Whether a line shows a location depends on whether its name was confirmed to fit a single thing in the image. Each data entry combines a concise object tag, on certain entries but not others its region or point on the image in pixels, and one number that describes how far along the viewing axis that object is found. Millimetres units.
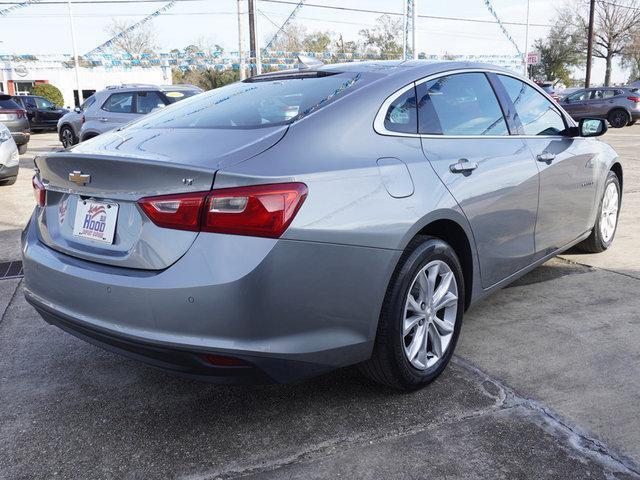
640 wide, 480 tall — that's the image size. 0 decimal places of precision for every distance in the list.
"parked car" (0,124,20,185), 9312
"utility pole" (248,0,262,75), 23047
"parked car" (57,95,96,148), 15961
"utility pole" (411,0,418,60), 32125
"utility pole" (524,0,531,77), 36438
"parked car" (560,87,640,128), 23906
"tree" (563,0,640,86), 49219
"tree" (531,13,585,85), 59531
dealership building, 45750
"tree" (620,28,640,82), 50656
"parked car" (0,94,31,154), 13242
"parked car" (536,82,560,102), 33062
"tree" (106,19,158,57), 56812
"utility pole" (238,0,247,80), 25394
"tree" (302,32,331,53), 57219
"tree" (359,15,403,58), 54594
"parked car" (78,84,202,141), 11945
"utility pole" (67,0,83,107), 35859
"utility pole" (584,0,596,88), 37188
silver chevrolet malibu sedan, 2248
